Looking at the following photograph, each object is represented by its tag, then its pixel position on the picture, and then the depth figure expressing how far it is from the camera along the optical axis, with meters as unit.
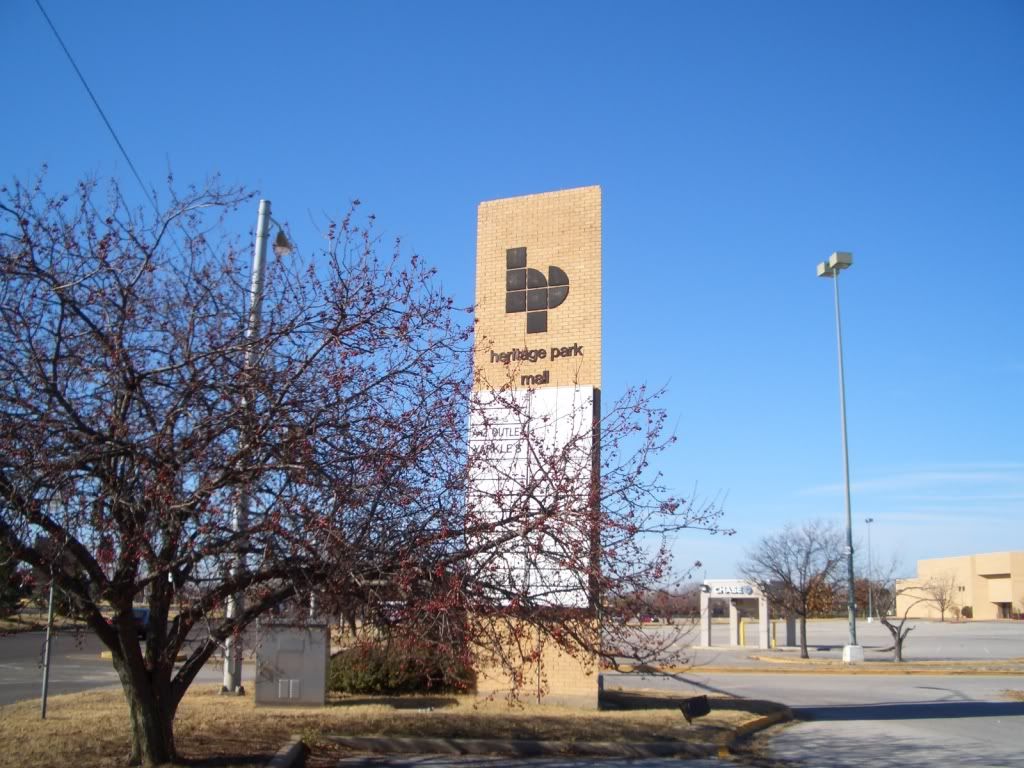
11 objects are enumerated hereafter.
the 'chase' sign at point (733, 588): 34.66
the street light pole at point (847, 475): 30.30
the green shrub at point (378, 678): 16.45
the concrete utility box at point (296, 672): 14.84
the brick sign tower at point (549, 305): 16.05
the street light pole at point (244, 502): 8.16
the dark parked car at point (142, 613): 22.70
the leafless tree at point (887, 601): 30.22
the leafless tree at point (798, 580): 31.94
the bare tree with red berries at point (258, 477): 7.68
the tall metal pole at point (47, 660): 8.94
